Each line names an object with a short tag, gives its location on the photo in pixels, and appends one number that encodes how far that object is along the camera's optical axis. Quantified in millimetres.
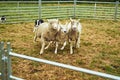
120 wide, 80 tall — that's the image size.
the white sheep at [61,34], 7172
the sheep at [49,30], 6770
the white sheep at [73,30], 6848
